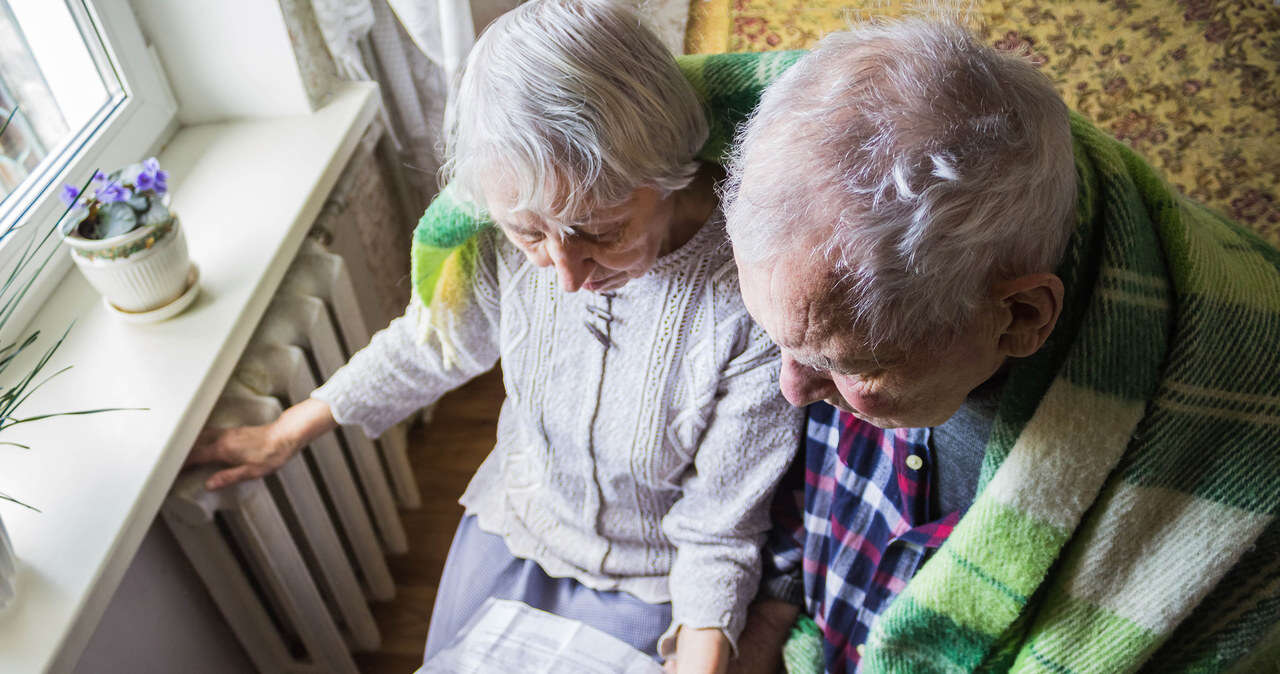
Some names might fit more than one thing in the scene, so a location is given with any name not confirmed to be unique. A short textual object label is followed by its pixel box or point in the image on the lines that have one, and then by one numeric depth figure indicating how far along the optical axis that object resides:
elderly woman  0.84
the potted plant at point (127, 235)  1.04
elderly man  0.63
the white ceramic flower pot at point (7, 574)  0.85
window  1.16
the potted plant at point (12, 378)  0.85
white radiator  1.18
